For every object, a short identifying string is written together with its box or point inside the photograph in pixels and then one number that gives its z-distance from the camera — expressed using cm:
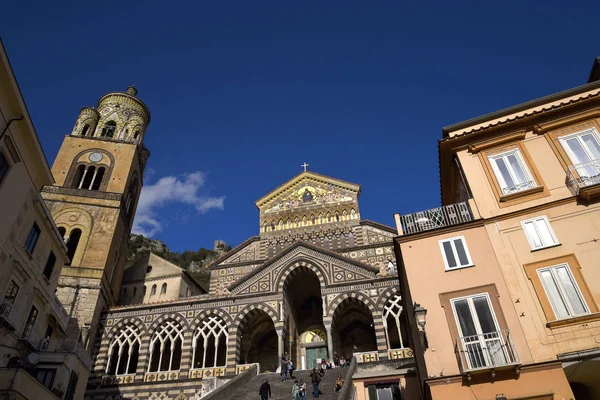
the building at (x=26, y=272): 1436
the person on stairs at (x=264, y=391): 1513
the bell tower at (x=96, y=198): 2675
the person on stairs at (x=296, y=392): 1492
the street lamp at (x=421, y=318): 1166
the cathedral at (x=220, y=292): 2436
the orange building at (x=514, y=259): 1050
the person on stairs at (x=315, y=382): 1591
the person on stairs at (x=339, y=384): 1616
